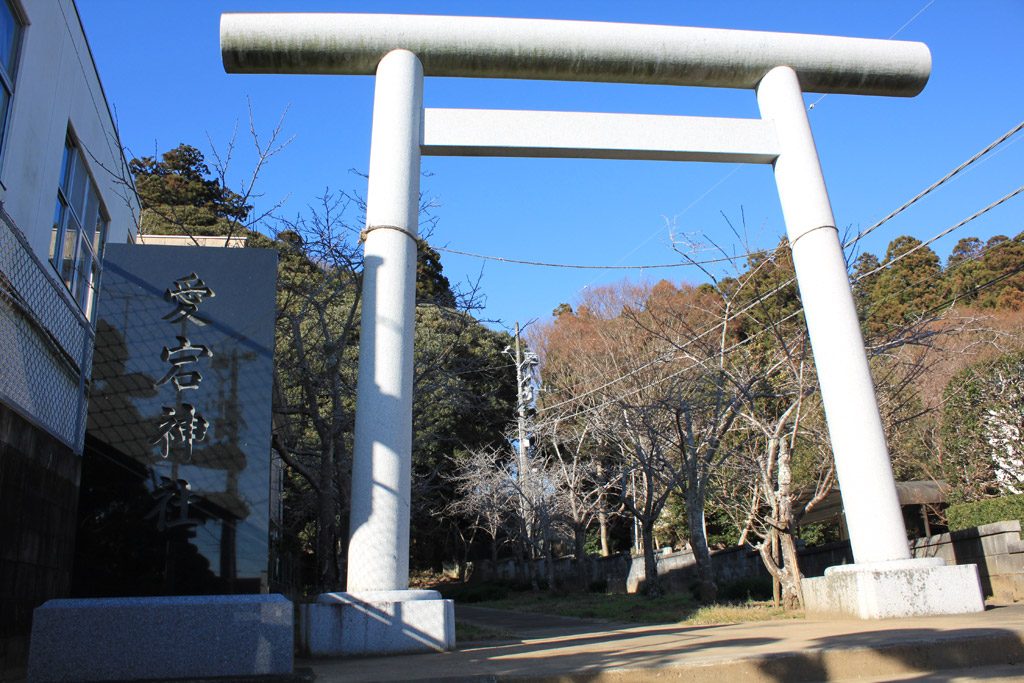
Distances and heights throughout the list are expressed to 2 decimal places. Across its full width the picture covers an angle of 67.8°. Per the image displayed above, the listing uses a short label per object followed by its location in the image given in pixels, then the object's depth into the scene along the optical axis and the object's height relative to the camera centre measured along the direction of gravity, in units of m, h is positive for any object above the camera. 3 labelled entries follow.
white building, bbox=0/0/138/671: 5.09 +2.39
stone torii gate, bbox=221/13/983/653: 6.15 +3.99
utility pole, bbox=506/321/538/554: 21.20 +3.78
